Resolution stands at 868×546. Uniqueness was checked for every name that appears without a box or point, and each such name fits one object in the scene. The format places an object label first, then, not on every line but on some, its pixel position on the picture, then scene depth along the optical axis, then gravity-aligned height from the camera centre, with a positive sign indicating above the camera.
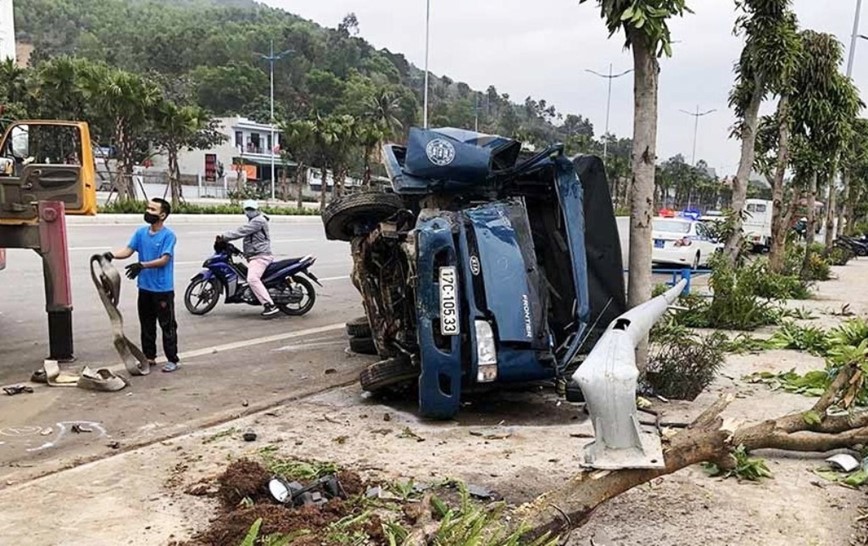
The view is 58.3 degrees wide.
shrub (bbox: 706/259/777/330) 10.74 -1.57
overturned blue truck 5.72 -0.57
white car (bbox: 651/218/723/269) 22.05 -1.46
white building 71.25 +2.99
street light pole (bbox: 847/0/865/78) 20.78 +4.39
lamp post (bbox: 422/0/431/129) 34.33 +7.82
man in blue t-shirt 7.36 -0.86
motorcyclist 10.29 -0.82
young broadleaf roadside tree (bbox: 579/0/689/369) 6.35 +0.75
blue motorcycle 10.31 -1.30
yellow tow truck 7.05 -0.26
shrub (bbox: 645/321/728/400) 6.93 -1.58
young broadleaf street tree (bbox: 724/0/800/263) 12.83 +2.21
